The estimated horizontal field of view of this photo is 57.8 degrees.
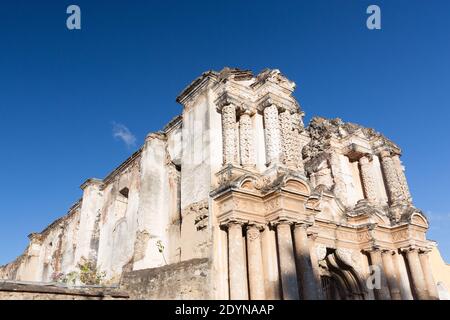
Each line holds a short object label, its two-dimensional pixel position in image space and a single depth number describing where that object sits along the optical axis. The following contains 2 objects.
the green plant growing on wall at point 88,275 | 14.86
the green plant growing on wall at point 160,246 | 12.18
